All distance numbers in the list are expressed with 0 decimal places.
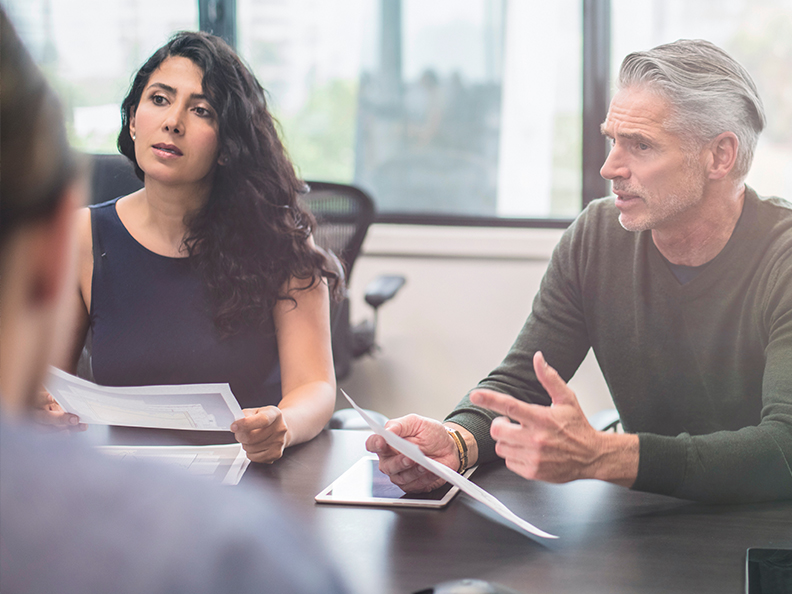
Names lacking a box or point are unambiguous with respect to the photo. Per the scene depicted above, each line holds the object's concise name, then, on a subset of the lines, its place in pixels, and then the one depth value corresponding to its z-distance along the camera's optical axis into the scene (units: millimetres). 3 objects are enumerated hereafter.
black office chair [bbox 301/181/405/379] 2268
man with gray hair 1248
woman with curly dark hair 1390
